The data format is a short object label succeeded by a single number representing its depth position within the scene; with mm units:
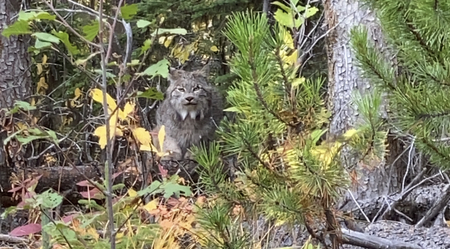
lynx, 6133
